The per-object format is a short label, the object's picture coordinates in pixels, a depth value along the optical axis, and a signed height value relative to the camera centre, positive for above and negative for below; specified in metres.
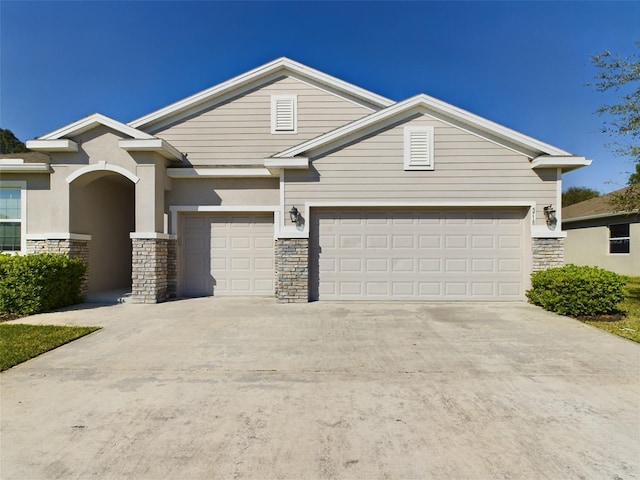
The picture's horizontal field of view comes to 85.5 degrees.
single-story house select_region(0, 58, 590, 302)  8.80 +1.03
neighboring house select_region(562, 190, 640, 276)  15.37 +0.29
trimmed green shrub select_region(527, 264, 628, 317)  7.22 -1.04
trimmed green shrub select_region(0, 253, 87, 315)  7.45 -0.95
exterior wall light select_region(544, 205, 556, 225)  8.73 +0.73
